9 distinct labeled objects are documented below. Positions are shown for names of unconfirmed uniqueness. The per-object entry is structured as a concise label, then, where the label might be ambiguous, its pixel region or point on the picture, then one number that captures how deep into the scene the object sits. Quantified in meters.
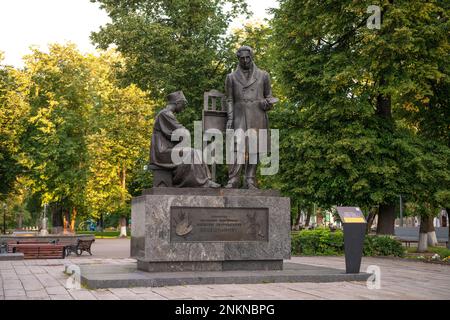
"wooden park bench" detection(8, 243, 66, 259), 21.64
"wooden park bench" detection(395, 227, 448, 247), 39.70
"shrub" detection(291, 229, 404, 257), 21.88
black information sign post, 11.82
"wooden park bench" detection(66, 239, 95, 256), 24.62
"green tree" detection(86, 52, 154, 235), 45.94
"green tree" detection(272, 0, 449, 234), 21.38
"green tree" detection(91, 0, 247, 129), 29.19
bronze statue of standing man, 12.87
